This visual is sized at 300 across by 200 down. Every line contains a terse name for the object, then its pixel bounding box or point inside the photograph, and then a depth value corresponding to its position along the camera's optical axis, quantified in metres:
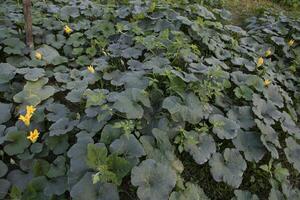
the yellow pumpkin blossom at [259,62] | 3.30
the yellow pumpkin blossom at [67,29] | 3.73
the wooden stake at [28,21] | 3.33
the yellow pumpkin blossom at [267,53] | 3.69
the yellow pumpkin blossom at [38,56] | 3.30
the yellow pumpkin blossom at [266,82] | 3.02
